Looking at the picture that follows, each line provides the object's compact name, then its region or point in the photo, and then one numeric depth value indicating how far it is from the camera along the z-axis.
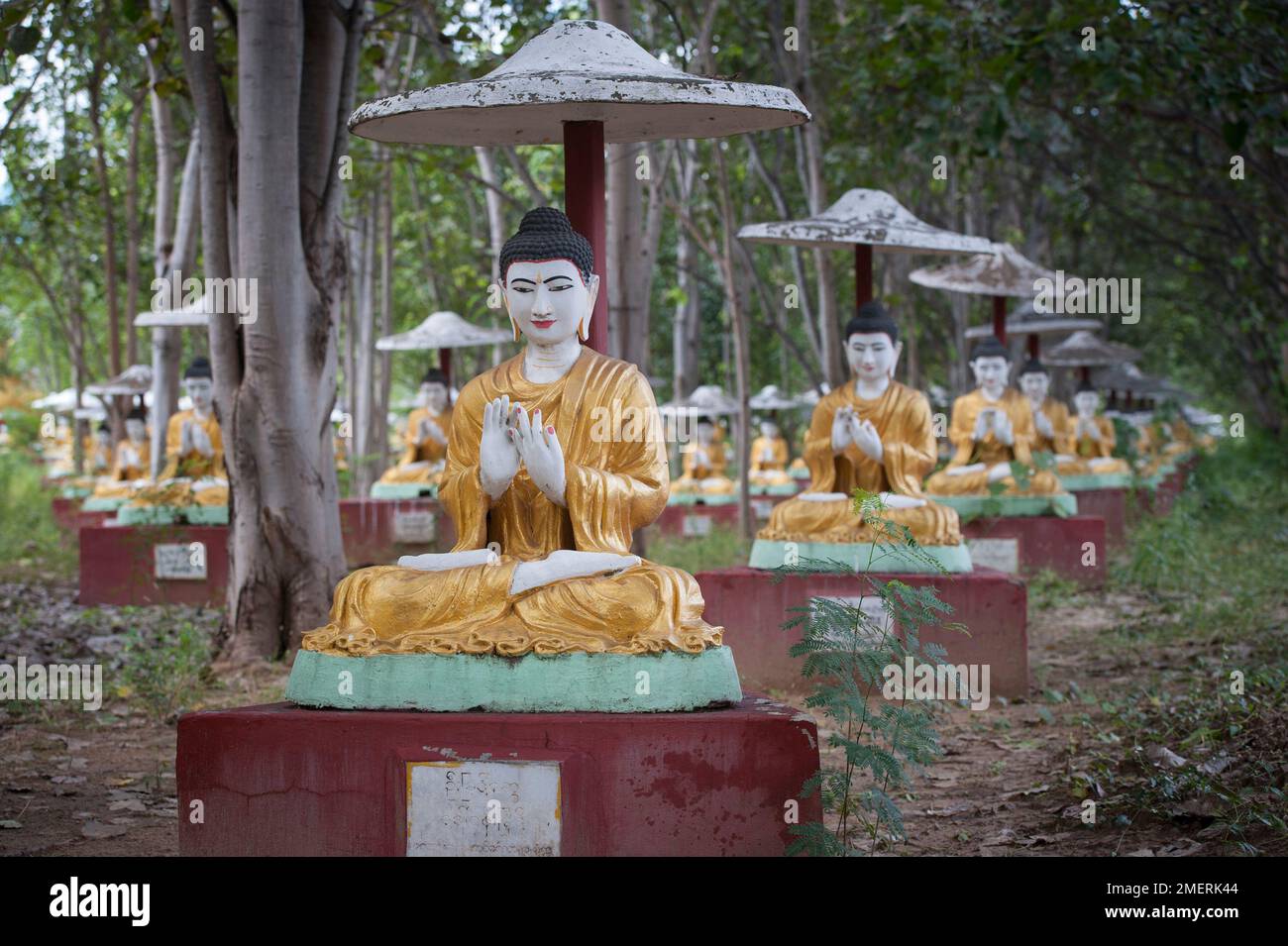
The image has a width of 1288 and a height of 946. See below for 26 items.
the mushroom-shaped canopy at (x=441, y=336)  16.23
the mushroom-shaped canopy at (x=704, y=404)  20.23
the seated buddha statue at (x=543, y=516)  4.92
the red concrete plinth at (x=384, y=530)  14.38
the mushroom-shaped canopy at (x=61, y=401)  36.06
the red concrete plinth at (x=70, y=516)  17.61
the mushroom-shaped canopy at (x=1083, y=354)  19.08
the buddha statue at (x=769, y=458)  21.38
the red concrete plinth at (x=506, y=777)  4.66
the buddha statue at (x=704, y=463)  19.58
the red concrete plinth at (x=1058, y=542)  12.12
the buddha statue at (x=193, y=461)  11.91
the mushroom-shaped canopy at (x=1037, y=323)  15.73
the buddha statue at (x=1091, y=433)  17.45
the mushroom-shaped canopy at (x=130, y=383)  18.00
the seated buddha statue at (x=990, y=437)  12.05
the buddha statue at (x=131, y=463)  15.10
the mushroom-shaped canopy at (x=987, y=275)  12.06
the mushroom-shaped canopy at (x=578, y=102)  4.89
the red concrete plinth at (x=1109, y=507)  15.64
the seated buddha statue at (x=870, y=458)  8.32
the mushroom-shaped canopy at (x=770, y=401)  24.19
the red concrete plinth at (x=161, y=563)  11.81
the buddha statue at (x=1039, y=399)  14.48
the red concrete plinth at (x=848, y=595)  8.20
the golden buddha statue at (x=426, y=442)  14.84
